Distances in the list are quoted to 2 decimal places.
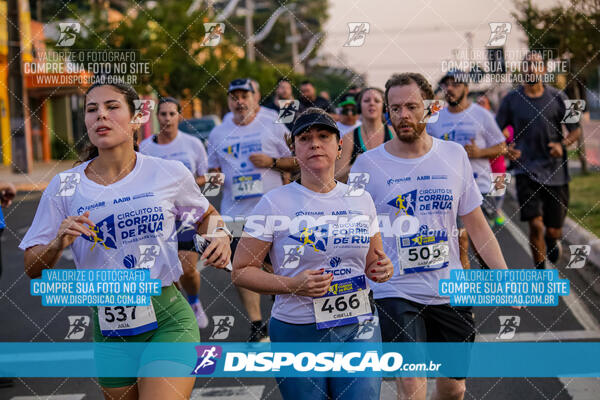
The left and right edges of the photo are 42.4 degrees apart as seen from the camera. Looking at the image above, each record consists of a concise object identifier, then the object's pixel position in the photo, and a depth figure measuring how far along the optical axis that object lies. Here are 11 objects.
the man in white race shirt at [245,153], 7.45
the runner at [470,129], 7.75
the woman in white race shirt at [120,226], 3.61
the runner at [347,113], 8.53
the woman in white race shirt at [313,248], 3.68
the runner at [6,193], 5.29
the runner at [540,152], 8.21
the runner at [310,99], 13.09
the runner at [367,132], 6.32
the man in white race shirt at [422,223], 4.24
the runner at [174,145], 7.97
